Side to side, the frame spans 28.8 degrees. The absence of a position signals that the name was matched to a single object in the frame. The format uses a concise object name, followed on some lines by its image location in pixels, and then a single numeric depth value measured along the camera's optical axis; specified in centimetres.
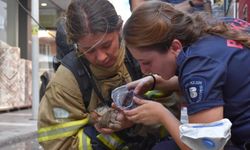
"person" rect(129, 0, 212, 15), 287
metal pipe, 705
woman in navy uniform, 166
